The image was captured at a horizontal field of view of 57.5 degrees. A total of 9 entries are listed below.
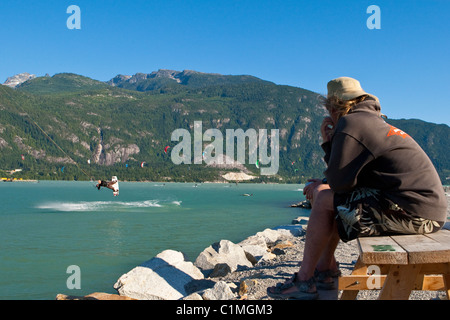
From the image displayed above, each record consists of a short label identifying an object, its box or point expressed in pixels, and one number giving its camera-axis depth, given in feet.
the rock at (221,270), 33.32
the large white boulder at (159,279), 28.37
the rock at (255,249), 40.16
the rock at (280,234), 56.80
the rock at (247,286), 20.55
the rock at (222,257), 37.99
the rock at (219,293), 21.68
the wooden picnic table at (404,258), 8.37
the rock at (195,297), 22.39
